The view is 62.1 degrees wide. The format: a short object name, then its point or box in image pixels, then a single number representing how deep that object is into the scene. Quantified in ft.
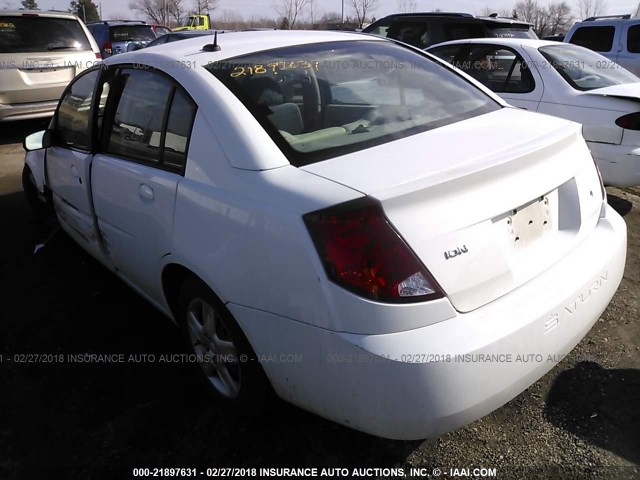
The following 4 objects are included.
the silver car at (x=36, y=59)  24.62
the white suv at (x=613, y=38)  30.99
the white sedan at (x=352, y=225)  5.35
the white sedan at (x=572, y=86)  14.24
